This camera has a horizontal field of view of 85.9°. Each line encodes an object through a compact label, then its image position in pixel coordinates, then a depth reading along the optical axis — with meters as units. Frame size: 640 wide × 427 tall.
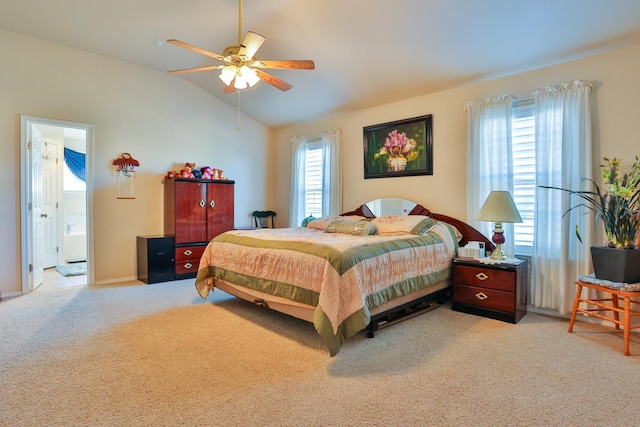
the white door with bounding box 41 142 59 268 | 5.89
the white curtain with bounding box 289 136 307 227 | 5.92
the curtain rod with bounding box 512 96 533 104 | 3.55
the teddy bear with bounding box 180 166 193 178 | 5.18
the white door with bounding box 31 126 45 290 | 4.33
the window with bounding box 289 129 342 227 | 5.36
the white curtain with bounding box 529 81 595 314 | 3.19
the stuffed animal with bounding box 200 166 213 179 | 5.38
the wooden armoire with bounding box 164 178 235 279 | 5.00
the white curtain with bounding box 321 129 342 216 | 5.33
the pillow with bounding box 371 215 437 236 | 3.73
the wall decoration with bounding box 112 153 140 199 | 4.83
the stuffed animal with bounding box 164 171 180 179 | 5.16
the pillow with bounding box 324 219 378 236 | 3.86
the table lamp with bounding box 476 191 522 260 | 3.31
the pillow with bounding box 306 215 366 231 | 4.54
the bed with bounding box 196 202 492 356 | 2.47
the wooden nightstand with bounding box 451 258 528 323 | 3.20
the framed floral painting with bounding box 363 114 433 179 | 4.41
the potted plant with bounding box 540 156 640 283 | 2.69
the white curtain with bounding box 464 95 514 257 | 3.65
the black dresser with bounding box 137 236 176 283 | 4.75
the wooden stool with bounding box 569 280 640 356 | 2.55
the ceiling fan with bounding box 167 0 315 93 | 2.82
